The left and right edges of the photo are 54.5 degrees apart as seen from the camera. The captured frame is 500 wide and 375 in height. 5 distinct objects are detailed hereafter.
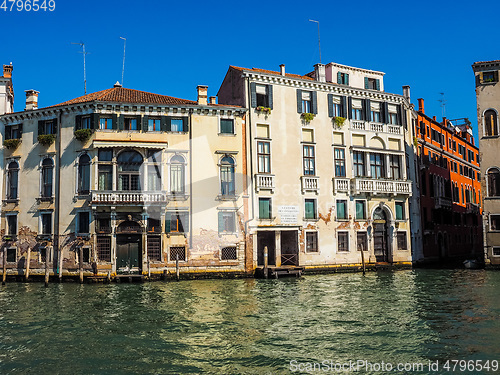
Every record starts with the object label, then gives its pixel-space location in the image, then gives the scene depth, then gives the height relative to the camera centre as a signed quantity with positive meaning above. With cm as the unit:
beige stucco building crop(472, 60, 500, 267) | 2853 +497
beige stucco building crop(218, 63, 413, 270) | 2755 +410
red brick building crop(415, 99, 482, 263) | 3534 +347
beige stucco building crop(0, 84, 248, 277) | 2489 +278
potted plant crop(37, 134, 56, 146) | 2572 +549
